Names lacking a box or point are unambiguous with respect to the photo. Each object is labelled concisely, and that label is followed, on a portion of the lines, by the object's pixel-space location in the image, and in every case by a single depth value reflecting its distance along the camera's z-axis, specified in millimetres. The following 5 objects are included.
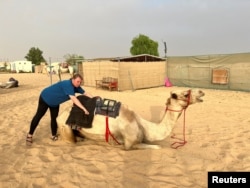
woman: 3770
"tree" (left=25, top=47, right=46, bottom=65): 50509
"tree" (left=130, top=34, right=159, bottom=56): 31533
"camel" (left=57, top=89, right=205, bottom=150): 3523
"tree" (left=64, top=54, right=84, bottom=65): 38994
